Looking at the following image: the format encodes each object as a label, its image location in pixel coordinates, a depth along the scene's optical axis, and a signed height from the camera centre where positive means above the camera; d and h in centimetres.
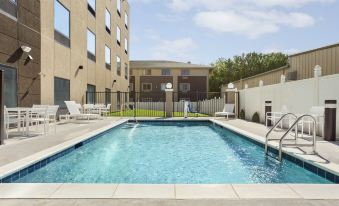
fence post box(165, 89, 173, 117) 2059 -8
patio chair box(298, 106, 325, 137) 941 -34
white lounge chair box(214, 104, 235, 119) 1986 -43
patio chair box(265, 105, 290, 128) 1204 -57
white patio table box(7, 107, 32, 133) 903 -25
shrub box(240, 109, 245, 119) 1928 -77
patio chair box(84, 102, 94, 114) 1819 -43
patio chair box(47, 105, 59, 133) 994 -30
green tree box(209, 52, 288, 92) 5450 +594
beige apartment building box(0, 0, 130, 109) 1148 +241
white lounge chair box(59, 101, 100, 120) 1530 -46
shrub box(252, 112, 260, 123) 1632 -83
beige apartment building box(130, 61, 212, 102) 4872 +348
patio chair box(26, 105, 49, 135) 929 -36
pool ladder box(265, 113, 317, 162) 681 -93
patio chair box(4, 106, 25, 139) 891 -55
